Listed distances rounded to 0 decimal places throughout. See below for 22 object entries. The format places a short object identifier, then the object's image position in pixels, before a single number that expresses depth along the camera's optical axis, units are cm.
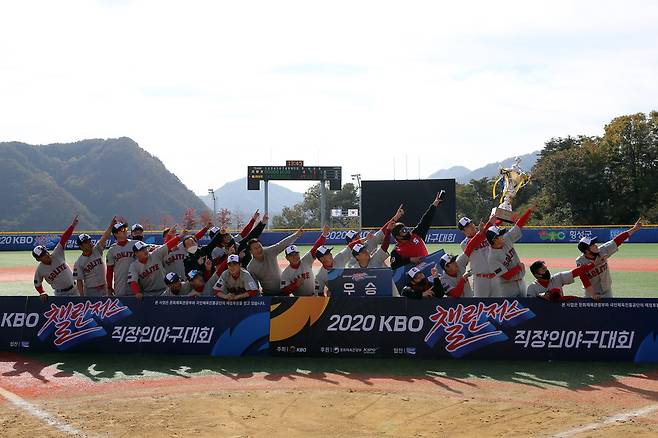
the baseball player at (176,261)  1289
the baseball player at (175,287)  1125
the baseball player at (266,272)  1169
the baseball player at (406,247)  1209
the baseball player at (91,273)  1232
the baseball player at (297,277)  1151
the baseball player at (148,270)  1141
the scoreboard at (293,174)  5153
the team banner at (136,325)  1108
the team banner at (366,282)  1104
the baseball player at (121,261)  1204
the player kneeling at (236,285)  1103
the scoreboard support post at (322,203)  5419
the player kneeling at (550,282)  1042
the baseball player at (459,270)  1085
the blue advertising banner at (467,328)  1032
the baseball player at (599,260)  1042
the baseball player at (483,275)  1103
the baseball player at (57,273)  1211
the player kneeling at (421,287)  1061
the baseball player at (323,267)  1154
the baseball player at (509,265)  1080
